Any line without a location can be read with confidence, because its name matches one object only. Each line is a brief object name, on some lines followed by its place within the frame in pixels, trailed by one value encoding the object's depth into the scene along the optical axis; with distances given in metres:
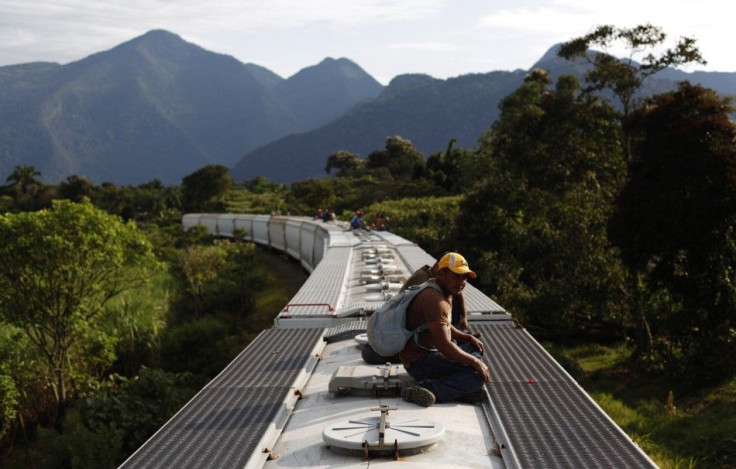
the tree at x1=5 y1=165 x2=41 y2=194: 77.25
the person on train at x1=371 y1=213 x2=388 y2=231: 26.47
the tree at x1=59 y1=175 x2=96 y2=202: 69.25
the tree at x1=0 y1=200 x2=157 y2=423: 13.38
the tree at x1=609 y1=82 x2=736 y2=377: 12.65
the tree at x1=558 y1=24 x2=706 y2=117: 18.92
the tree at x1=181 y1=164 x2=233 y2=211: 66.69
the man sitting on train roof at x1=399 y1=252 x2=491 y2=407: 5.25
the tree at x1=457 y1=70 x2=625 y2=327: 16.31
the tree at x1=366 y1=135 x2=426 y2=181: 79.56
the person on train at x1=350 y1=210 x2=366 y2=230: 24.42
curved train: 4.13
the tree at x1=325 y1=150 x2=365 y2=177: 92.62
